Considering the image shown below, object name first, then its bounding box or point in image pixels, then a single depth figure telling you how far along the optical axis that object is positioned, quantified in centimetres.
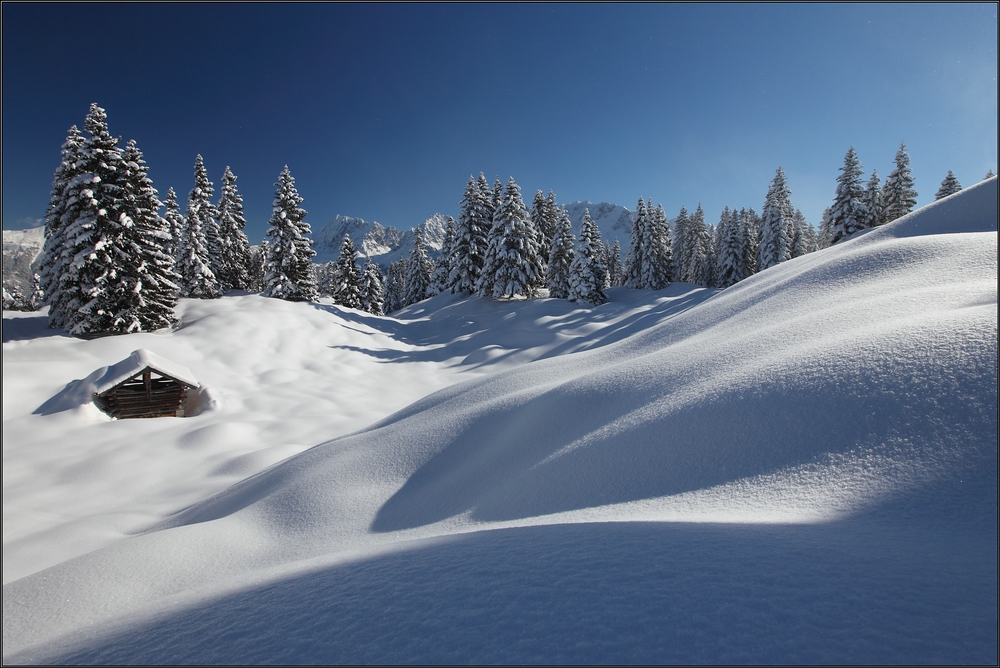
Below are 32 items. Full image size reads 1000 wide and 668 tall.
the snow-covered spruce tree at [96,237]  1806
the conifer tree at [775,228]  3938
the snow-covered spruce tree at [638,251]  4431
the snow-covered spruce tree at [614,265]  6431
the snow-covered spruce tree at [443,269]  4716
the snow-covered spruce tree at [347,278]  3981
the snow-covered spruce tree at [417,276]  5250
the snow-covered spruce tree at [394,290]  6438
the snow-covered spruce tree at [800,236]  4544
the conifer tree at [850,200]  3172
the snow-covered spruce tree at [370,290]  4503
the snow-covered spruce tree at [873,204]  3186
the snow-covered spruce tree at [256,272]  4688
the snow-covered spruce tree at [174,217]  3675
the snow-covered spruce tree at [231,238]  3897
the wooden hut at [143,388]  1271
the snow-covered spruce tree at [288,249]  3155
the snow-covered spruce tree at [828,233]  3433
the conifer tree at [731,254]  4288
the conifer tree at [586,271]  3478
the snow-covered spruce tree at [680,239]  5475
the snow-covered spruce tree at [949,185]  3641
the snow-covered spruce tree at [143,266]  1888
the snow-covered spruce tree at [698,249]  5216
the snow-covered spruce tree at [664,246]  4481
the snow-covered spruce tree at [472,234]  3994
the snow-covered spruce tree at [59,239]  1861
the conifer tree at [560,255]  3969
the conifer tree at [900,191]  3444
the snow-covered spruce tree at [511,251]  3528
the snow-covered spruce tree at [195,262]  3294
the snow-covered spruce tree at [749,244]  4338
